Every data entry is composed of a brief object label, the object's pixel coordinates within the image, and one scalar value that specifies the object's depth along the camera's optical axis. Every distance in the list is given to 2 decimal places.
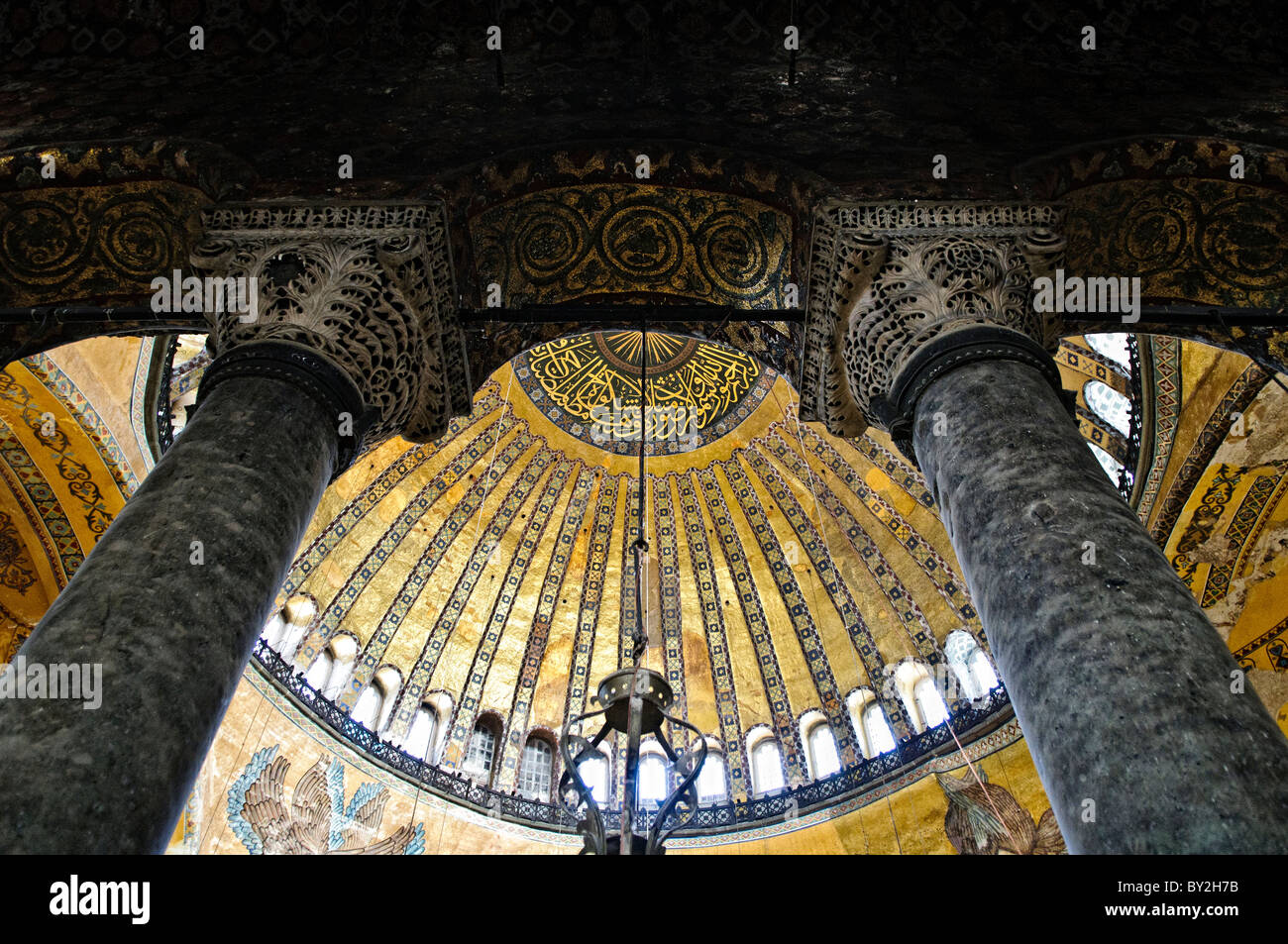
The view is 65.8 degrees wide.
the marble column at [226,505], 2.93
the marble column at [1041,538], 2.75
